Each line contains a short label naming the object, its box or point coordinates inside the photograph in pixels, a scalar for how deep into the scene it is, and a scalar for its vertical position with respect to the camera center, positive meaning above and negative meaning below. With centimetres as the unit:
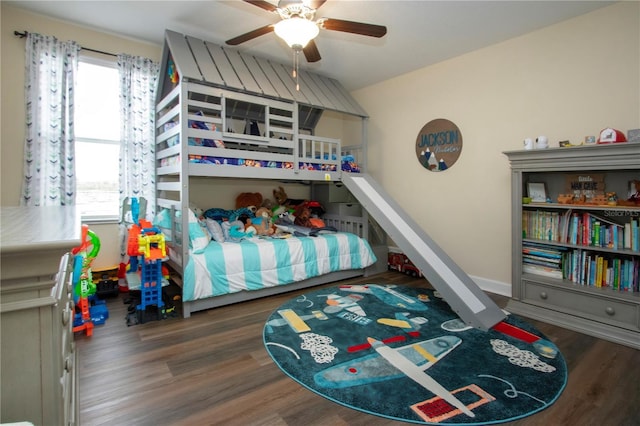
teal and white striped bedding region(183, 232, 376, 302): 277 -51
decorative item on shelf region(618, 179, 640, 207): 243 +11
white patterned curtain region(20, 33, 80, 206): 292 +82
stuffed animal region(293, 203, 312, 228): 415 -8
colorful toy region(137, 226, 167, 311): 260 -47
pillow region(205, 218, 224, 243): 324 -20
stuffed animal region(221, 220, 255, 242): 334 -23
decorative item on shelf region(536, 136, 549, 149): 276 +58
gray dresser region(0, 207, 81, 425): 66 -25
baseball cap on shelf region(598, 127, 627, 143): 243 +57
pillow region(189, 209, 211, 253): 281 -23
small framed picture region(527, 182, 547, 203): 294 +17
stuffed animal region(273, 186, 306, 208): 459 +15
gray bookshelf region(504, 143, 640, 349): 235 -31
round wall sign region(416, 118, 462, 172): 378 +80
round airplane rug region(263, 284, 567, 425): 163 -95
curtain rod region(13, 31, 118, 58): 289 +160
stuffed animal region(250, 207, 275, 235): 368 -16
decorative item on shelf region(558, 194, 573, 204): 273 +9
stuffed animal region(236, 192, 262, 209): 424 +14
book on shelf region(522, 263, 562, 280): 279 -54
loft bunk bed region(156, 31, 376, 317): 279 +54
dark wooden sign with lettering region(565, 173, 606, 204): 267 +20
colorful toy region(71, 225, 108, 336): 235 -61
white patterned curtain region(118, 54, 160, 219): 337 +89
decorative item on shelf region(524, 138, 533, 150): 283 +59
